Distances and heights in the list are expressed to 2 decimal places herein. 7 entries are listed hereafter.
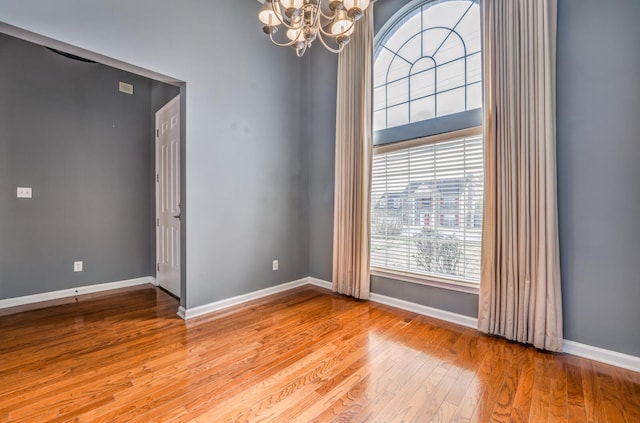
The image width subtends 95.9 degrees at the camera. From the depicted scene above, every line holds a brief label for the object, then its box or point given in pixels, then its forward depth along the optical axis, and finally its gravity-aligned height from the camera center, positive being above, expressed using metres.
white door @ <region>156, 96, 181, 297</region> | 3.47 +0.20
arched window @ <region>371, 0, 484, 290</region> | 2.74 +0.68
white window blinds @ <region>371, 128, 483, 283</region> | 2.71 +0.05
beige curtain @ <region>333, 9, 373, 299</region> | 3.32 +0.57
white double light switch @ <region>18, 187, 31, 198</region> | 3.17 +0.22
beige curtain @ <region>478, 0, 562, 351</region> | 2.19 +0.27
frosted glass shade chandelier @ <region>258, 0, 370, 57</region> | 1.85 +1.32
